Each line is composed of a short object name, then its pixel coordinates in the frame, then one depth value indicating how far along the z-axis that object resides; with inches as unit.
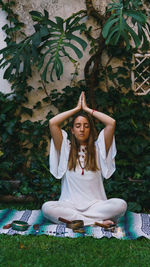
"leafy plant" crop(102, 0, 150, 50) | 155.0
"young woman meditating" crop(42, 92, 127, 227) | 135.0
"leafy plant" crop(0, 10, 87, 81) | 183.6
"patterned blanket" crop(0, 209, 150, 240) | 122.1
